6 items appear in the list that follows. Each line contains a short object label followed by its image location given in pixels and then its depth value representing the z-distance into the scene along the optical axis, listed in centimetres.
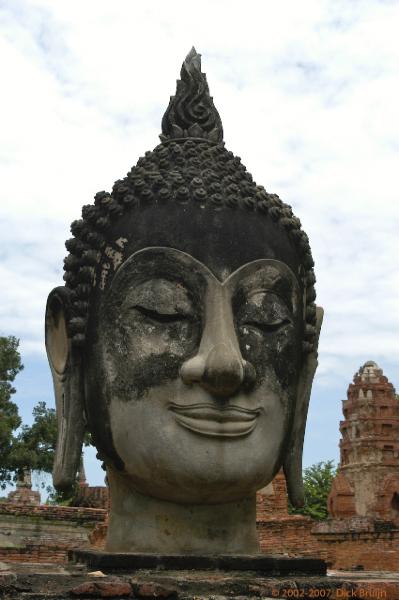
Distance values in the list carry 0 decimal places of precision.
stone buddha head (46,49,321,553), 352
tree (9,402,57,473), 2830
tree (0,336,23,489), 2838
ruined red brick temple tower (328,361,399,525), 3438
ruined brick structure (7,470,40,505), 2011
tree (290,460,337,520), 3916
